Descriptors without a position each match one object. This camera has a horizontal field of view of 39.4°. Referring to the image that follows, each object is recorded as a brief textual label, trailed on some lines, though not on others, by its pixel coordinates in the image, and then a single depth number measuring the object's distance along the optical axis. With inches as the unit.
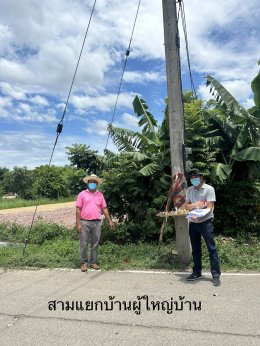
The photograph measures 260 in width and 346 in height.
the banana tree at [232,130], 351.7
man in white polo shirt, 220.7
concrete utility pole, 267.4
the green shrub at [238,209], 364.2
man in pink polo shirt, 266.4
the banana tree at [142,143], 360.3
